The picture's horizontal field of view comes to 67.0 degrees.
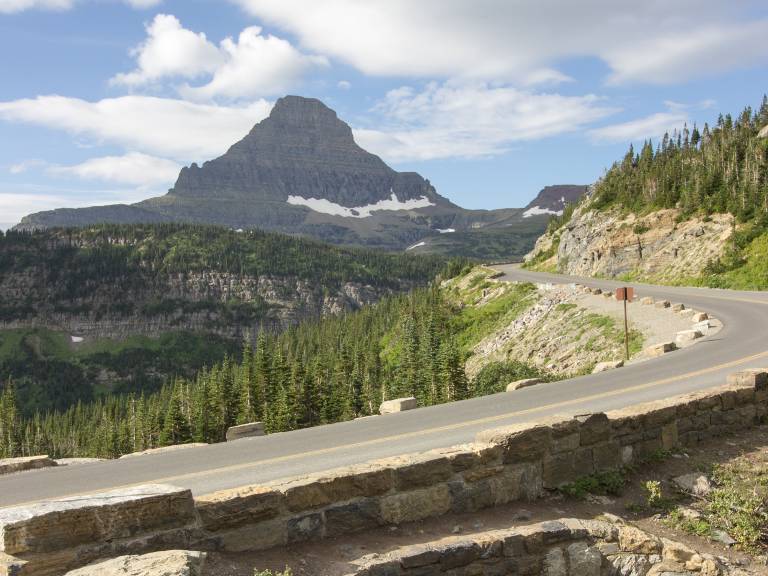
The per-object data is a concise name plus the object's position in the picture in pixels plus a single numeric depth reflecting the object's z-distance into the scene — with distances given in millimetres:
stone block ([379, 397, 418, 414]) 18219
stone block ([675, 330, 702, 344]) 28359
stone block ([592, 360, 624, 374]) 23950
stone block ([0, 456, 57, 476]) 12641
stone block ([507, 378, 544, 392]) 20922
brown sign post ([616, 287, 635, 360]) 29453
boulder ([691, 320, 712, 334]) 30556
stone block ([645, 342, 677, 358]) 25812
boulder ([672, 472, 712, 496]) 10484
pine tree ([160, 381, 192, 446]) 68250
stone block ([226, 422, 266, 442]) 16047
